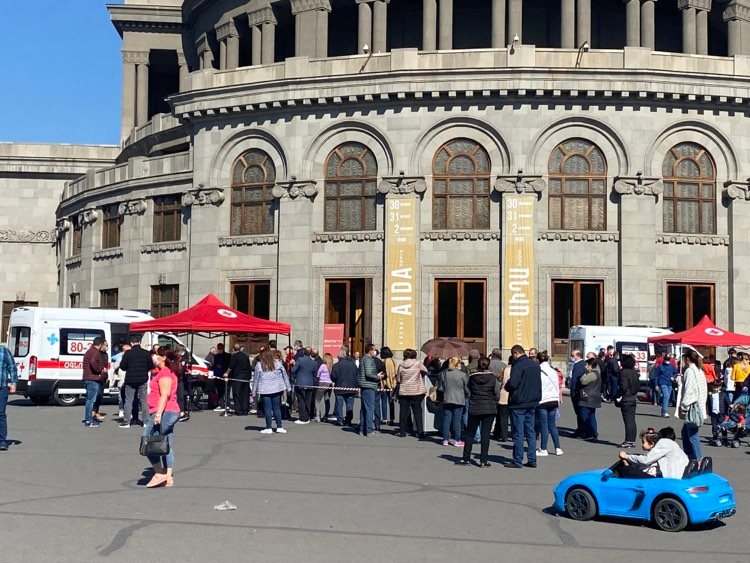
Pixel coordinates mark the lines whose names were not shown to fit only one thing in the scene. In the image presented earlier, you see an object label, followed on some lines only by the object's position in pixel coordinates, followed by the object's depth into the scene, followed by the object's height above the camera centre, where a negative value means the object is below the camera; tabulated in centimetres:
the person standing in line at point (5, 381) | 1848 -100
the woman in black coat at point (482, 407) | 1753 -124
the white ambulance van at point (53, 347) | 2822 -64
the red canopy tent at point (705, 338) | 3086 -21
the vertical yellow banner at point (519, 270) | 3656 +189
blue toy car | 1209 -185
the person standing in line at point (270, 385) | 2194 -120
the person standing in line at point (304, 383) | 2456 -128
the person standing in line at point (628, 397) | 2078 -126
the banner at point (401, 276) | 3712 +167
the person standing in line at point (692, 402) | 1780 -118
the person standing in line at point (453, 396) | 2011 -124
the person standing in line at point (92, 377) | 2284 -112
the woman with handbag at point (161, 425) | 1436 -135
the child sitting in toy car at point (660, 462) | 1250 -148
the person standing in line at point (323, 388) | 2503 -140
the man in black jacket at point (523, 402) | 1750 -116
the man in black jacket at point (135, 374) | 2284 -104
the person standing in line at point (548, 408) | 1909 -137
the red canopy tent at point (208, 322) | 2772 +3
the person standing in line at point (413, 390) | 2200 -124
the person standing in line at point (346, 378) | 2370 -112
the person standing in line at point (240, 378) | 2656 -130
